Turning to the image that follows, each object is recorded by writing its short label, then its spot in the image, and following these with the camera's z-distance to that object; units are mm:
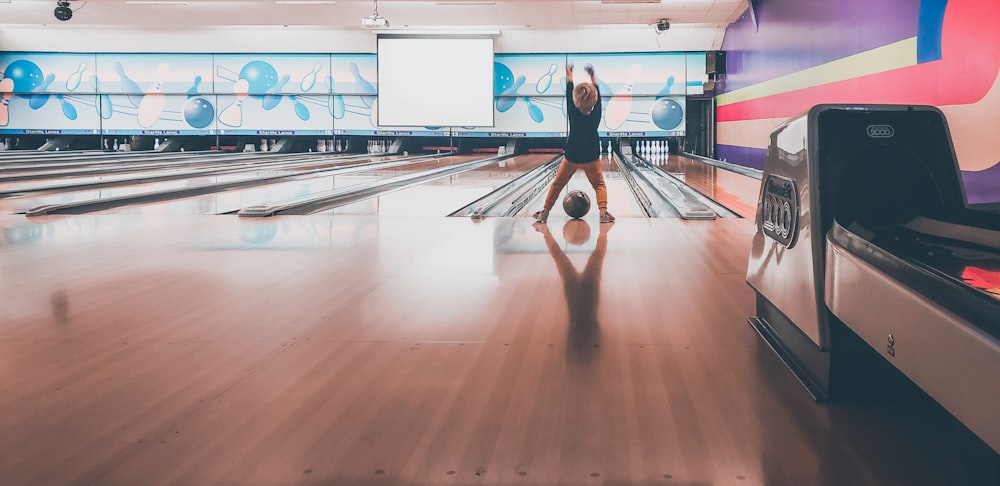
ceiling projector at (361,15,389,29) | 11219
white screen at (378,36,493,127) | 13914
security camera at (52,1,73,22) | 10406
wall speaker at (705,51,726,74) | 13062
